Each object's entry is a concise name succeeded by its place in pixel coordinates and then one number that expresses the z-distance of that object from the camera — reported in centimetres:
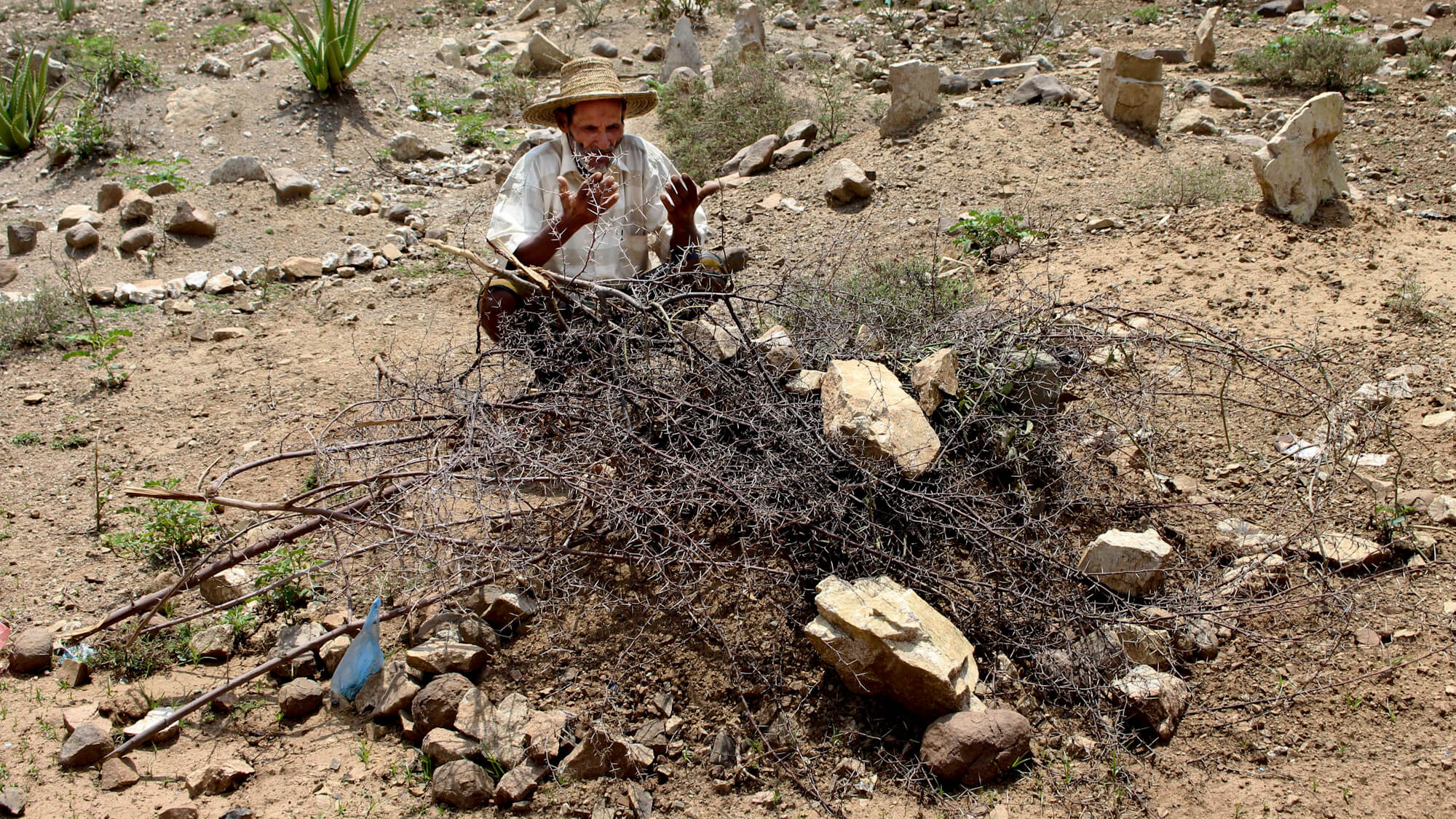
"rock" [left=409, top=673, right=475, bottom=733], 224
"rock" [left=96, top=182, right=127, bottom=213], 566
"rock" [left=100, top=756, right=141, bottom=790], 211
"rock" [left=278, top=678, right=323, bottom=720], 234
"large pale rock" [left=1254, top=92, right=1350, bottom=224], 412
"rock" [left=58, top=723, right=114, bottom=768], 215
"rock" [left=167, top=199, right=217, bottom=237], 536
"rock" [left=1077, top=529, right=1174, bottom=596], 244
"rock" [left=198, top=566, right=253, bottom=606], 273
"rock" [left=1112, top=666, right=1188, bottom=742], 219
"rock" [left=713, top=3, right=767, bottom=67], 772
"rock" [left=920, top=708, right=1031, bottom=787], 207
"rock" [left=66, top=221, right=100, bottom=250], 527
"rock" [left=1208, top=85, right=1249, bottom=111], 602
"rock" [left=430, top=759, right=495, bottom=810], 208
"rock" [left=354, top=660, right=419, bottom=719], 230
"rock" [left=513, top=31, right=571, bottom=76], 807
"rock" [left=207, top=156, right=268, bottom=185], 595
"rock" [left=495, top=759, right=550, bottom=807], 208
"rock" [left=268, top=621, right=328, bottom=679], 246
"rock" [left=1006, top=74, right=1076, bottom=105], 593
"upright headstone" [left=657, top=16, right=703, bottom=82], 790
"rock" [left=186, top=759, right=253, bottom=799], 211
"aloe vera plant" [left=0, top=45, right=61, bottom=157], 641
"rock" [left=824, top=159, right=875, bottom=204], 524
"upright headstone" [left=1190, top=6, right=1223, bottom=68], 696
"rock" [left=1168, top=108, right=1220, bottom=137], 561
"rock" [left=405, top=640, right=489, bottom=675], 235
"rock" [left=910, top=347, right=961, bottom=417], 262
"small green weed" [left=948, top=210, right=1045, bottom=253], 452
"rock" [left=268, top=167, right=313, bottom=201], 576
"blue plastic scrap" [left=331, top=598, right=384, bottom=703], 234
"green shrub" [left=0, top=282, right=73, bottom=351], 434
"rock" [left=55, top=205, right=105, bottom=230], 549
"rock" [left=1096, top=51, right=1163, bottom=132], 547
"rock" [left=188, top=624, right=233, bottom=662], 254
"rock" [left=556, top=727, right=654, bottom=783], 216
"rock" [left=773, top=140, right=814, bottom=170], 596
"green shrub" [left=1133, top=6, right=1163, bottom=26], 817
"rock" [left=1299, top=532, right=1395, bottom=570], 249
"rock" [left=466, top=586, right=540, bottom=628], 251
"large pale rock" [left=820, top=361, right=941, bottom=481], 241
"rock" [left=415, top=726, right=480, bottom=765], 217
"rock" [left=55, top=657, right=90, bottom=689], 242
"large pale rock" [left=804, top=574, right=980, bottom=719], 211
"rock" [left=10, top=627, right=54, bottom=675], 247
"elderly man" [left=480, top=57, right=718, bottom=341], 303
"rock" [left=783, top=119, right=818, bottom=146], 610
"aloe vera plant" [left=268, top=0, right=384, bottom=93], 674
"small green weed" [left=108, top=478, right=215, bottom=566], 287
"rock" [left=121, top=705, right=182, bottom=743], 224
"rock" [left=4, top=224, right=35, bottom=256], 534
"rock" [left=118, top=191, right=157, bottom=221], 545
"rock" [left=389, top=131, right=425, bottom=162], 652
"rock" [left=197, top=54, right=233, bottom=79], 745
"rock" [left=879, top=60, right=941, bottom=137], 579
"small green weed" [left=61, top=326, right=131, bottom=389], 405
